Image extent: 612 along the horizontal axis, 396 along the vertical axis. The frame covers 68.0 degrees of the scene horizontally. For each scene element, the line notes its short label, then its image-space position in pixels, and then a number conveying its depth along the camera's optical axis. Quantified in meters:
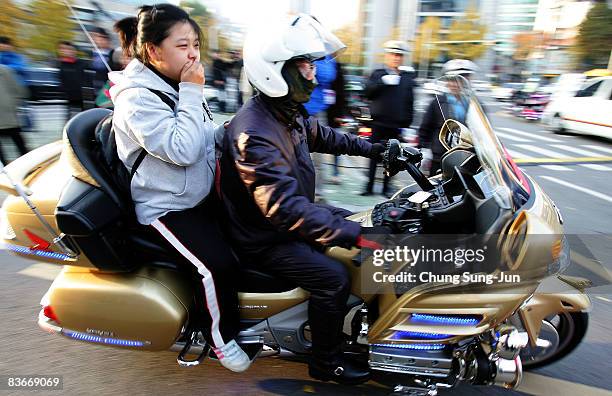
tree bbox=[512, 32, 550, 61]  46.62
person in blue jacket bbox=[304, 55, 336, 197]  5.34
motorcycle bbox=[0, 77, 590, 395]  2.06
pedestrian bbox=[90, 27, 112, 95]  6.25
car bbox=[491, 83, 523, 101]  19.98
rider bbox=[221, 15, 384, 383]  1.99
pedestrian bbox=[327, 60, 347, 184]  5.91
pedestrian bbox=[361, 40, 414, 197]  5.54
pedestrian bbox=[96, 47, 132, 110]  5.73
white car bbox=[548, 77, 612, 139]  10.77
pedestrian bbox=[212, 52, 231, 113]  12.28
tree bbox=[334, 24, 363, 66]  43.74
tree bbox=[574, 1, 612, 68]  40.09
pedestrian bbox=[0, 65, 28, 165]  5.35
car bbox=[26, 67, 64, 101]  9.45
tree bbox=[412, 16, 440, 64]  46.34
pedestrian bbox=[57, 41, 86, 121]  6.82
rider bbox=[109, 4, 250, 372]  1.96
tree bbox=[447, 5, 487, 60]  49.53
